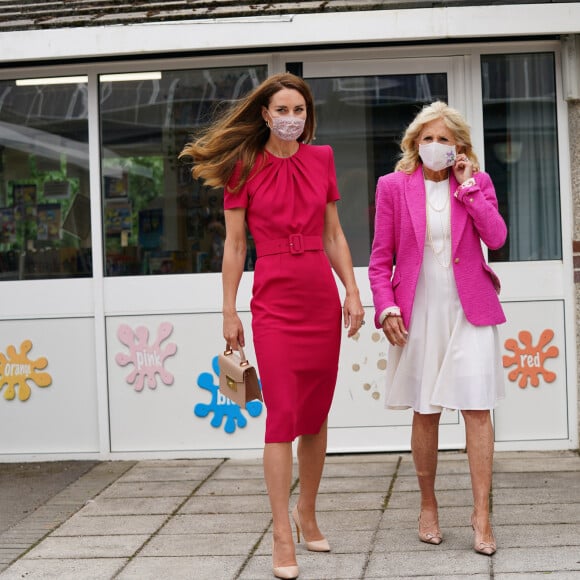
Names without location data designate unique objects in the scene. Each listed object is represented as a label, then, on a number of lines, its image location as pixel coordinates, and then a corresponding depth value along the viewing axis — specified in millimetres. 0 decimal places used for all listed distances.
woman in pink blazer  5004
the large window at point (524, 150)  7434
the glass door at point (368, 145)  7418
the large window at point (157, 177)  7625
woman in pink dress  4840
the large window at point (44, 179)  7734
